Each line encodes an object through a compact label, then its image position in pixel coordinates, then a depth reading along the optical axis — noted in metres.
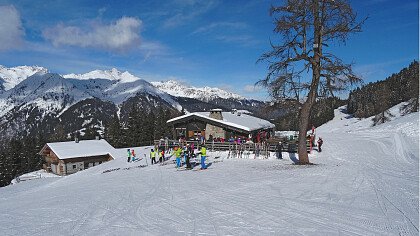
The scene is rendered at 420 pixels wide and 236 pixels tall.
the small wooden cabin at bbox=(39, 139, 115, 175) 47.46
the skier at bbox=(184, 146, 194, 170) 19.98
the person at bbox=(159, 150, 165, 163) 25.51
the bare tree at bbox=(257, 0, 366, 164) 16.62
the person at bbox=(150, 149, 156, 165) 25.82
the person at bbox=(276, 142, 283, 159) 22.94
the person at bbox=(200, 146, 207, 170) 19.13
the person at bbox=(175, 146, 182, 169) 20.86
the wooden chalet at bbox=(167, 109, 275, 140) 32.34
